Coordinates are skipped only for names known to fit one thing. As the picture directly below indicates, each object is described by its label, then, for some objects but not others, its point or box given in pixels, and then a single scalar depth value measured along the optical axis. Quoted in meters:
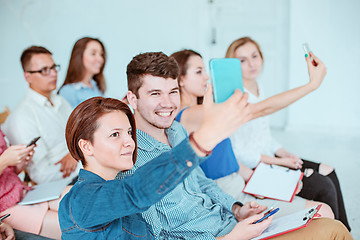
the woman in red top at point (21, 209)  1.47
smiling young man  1.12
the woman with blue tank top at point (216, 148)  1.49
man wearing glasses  1.88
